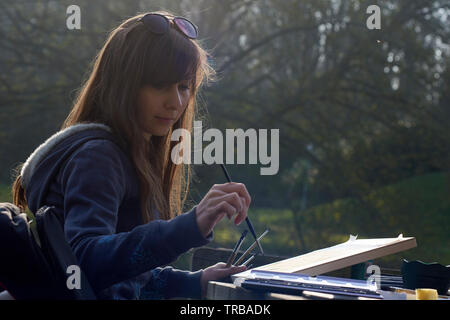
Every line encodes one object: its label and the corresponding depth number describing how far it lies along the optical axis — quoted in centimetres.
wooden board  284
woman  275
